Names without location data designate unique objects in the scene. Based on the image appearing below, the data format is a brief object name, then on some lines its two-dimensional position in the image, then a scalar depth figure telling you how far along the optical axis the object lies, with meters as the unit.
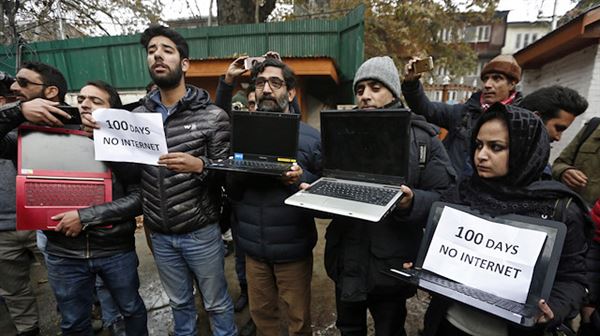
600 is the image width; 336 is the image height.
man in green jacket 2.08
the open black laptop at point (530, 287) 1.11
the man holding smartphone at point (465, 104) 2.41
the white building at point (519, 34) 32.94
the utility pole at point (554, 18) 12.19
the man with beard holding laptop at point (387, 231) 1.64
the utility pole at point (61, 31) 11.22
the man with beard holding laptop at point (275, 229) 1.96
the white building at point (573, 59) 4.27
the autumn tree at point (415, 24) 8.70
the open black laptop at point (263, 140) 1.80
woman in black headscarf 1.24
